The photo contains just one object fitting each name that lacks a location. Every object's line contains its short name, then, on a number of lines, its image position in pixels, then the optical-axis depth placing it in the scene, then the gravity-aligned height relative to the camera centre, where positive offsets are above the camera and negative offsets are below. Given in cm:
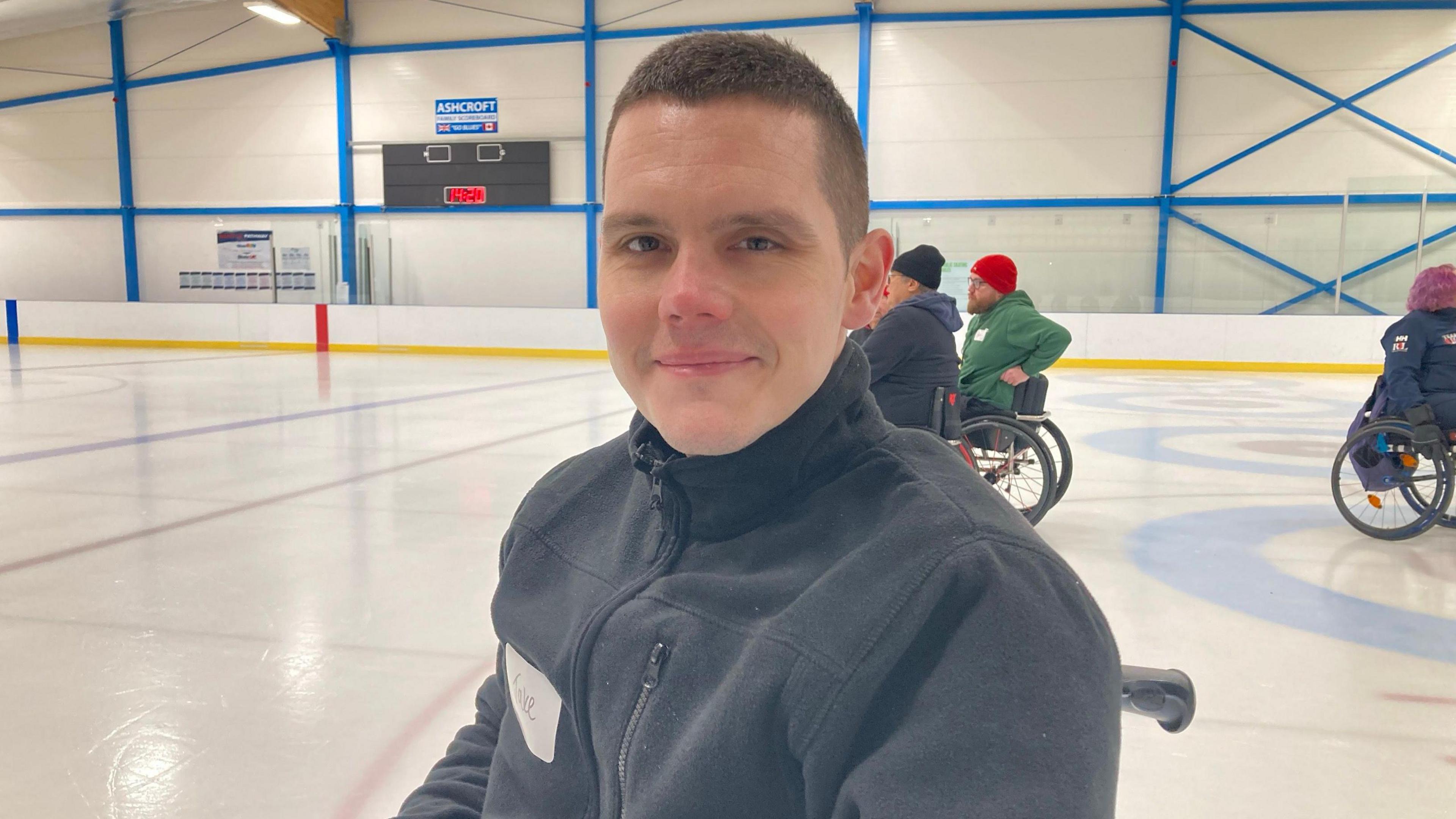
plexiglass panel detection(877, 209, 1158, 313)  1366 +76
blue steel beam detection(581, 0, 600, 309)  1532 +308
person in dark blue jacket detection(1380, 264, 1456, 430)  404 -22
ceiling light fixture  1409 +425
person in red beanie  423 -19
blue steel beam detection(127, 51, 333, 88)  1669 +401
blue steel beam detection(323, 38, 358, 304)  1630 +224
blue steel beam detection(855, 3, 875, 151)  1443 +378
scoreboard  1557 +200
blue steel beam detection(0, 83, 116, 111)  1770 +368
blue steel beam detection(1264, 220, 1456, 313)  1231 +49
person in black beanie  392 -21
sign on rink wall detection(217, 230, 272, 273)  1669 +71
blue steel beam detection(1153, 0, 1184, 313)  1363 +214
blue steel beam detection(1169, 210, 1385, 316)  1302 +69
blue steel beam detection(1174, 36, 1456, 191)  1325 +272
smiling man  67 -23
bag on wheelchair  416 -72
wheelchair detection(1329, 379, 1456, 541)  400 -74
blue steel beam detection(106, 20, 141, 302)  1742 +240
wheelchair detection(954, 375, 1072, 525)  430 -71
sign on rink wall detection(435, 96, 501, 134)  1588 +301
